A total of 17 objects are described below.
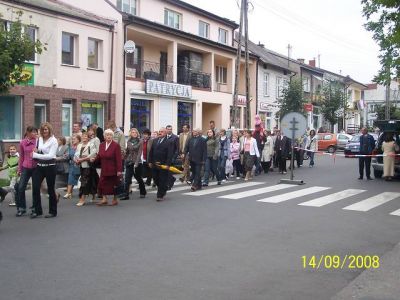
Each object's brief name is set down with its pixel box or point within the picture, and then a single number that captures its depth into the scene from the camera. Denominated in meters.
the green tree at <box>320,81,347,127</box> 54.56
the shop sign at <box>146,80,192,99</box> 27.62
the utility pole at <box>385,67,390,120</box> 48.47
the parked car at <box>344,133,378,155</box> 33.78
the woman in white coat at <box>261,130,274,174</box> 19.92
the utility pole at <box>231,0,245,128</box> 27.30
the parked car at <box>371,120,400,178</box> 18.14
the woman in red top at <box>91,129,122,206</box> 11.62
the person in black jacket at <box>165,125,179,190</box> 12.93
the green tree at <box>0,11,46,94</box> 12.90
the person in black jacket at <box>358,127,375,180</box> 18.20
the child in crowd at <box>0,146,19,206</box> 11.72
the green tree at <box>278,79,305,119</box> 37.44
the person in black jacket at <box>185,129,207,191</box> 14.44
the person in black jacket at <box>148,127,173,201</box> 12.62
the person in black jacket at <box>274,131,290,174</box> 20.11
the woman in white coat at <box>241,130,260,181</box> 17.54
